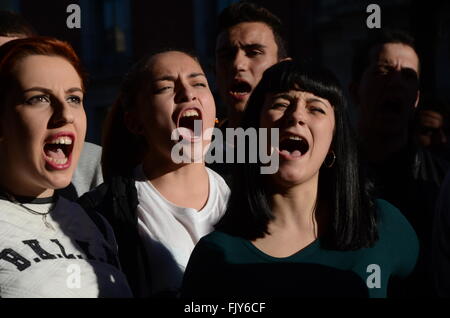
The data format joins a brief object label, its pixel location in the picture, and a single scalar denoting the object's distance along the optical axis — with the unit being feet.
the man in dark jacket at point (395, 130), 21.24
